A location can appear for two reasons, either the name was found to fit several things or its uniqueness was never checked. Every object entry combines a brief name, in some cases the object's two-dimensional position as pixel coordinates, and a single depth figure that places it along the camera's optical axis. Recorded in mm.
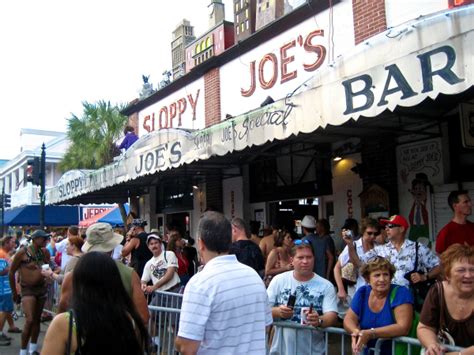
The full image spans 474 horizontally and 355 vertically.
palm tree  22797
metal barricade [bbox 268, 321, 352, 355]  3916
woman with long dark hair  2502
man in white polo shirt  2820
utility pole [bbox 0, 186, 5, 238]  21891
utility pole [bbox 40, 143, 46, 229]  13664
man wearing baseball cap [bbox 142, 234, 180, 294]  6723
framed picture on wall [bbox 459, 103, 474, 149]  6320
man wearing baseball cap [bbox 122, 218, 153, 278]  7918
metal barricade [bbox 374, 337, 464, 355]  3404
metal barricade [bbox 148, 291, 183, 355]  5301
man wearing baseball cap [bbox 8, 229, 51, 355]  7219
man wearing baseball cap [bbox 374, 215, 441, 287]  4902
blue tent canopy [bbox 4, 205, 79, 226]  21234
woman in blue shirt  3582
